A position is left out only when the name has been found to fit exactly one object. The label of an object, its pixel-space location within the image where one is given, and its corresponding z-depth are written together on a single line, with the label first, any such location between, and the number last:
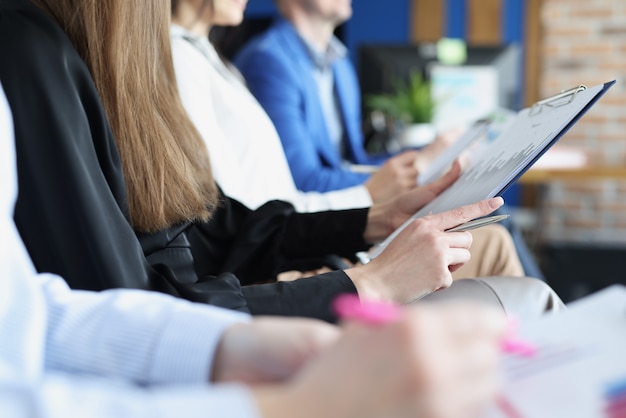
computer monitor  2.96
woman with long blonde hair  0.81
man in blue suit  2.07
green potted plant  2.93
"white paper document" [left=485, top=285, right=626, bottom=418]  0.46
